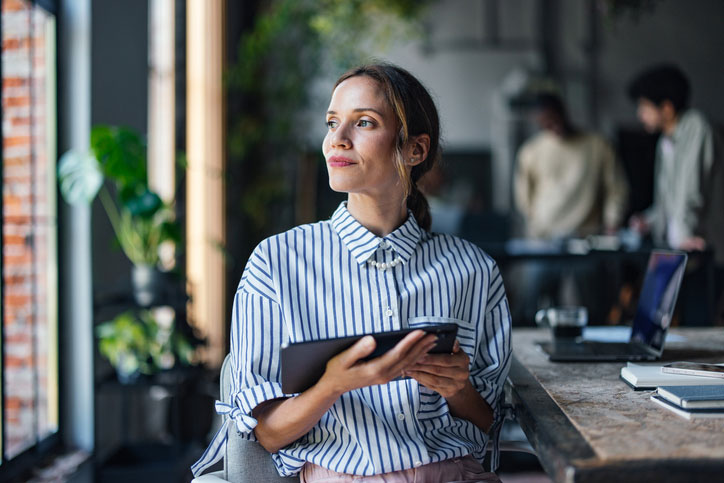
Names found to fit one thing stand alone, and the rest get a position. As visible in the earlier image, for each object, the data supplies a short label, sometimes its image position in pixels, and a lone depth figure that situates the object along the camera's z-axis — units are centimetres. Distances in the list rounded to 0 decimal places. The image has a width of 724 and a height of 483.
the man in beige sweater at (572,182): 488
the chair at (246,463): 125
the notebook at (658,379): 125
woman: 120
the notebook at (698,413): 108
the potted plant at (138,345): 276
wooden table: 89
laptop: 151
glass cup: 169
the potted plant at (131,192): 251
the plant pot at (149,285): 267
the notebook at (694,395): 109
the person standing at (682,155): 343
